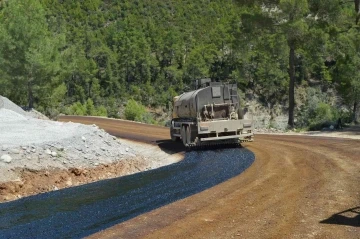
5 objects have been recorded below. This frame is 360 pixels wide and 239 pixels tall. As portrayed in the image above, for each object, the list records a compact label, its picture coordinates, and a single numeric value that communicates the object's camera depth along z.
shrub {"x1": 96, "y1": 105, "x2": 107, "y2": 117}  51.80
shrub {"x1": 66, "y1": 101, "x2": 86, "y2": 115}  51.84
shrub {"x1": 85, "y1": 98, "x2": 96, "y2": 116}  52.97
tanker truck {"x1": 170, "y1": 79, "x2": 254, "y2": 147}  19.58
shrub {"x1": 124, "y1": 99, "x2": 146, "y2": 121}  43.34
